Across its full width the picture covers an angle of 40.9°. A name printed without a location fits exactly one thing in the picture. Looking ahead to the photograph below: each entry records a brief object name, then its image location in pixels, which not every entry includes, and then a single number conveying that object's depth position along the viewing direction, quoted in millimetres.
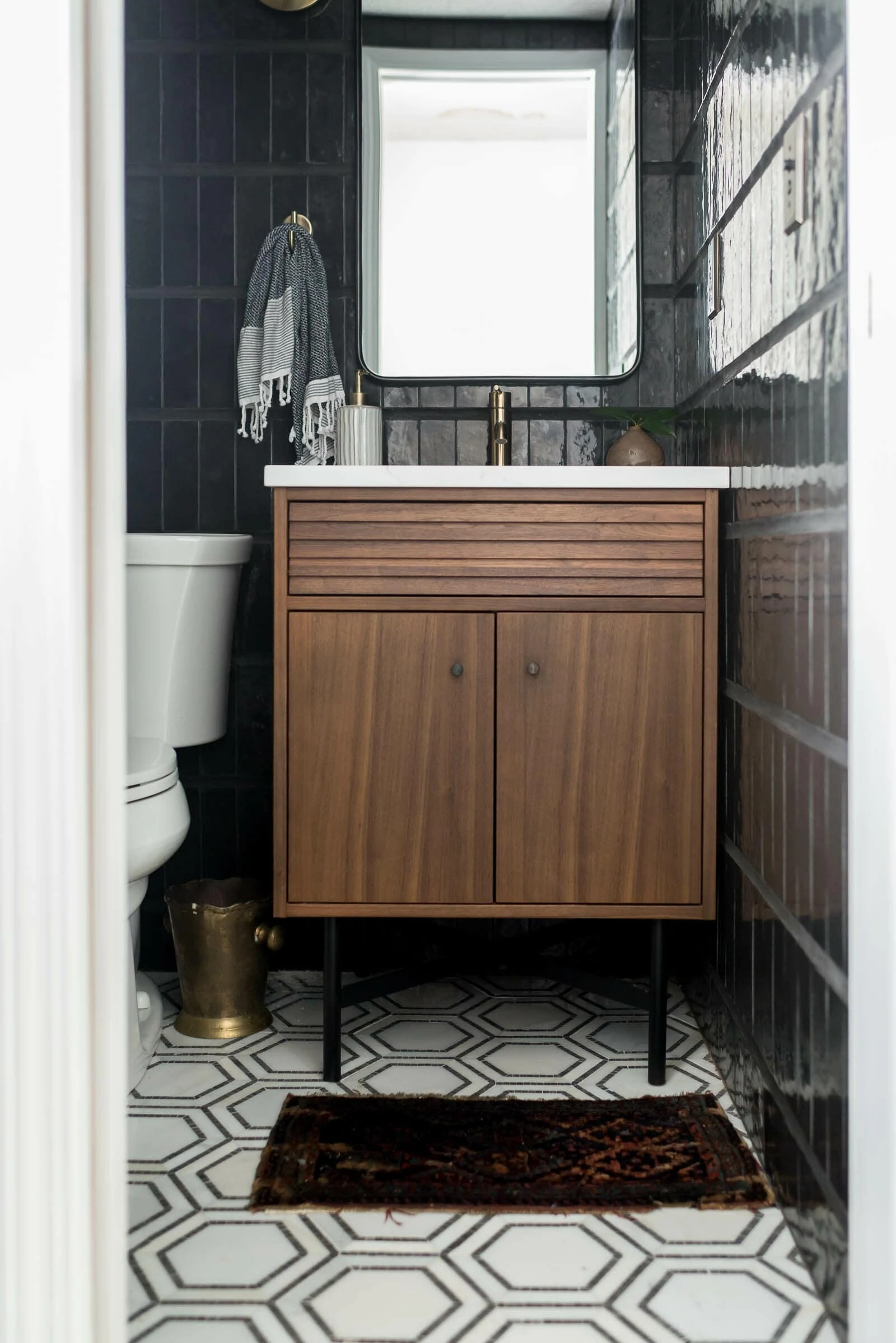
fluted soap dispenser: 2326
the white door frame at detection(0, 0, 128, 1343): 1030
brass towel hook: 2406
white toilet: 2145
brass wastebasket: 2160
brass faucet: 2324
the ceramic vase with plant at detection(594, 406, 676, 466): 2199
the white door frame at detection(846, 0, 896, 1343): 1115
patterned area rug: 1592
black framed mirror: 2359
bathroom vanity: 1896
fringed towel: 2363
